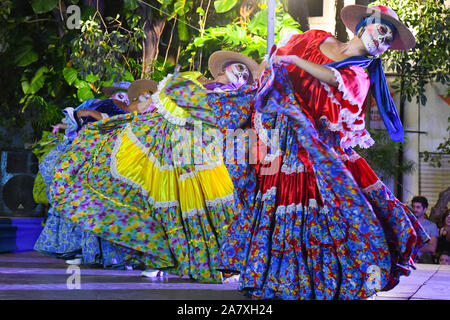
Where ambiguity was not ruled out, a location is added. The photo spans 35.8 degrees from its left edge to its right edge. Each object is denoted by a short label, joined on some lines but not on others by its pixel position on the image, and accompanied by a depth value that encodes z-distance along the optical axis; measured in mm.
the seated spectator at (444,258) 7230
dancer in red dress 3426
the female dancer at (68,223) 6164
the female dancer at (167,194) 4664
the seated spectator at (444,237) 7379
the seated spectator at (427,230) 7289
